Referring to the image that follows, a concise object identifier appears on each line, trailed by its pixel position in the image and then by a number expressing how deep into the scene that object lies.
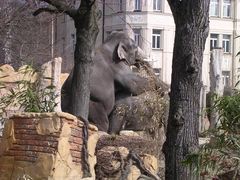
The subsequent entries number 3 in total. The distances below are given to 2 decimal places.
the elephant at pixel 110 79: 13.68
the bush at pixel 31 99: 10.15
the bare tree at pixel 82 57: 10.49
